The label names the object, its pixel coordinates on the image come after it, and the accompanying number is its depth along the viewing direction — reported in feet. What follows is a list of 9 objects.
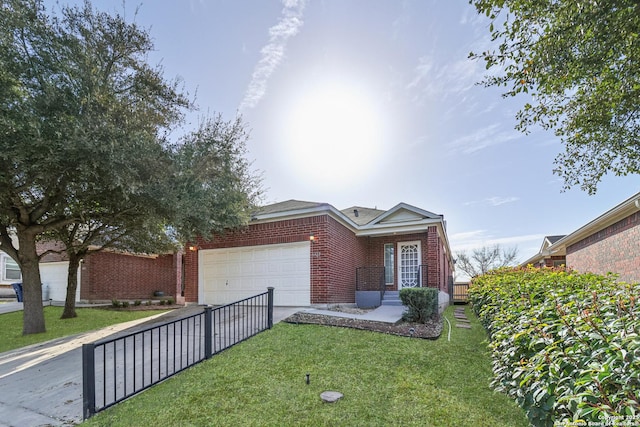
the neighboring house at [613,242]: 29.68
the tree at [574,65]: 15.60
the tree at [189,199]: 28.89
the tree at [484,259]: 133.77
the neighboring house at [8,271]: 67.56
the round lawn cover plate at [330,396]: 14.14
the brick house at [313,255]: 35.70
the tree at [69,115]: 22.30
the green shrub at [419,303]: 28.78
